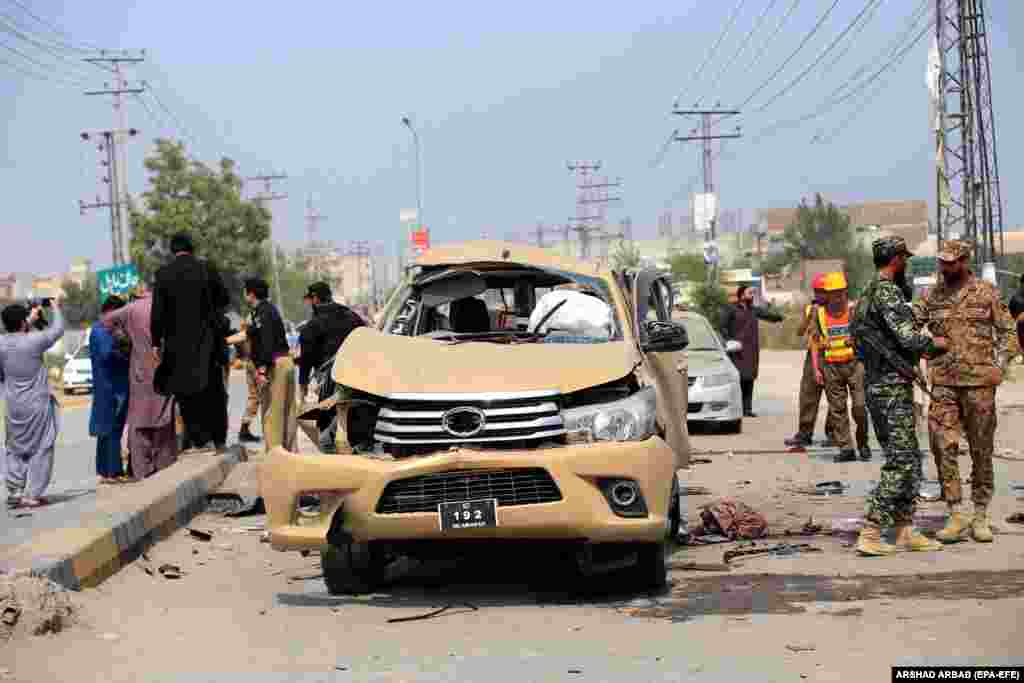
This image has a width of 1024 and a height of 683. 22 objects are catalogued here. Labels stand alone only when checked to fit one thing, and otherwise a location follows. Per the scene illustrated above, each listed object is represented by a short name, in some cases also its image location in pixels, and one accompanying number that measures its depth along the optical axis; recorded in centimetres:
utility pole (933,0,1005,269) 3111
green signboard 4859
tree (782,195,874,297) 11888
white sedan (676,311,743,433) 1977
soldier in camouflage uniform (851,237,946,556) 947
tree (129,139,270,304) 6900
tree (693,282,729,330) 5167
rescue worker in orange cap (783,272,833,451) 1694
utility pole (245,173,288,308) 11408
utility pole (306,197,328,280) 15500
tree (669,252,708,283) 8168
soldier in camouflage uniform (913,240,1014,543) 1004
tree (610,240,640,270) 10509
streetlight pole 5425
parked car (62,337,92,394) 4516
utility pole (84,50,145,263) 6569
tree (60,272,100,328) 11788
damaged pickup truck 781
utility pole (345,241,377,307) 15582
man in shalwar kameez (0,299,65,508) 1330
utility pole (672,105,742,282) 7369
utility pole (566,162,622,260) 10519
